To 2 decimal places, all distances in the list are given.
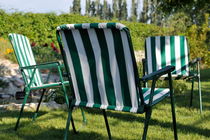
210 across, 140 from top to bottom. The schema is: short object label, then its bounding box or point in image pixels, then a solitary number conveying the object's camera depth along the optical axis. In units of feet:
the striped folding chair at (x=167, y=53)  13.53
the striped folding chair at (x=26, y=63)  10.08
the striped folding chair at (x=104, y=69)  5.99
